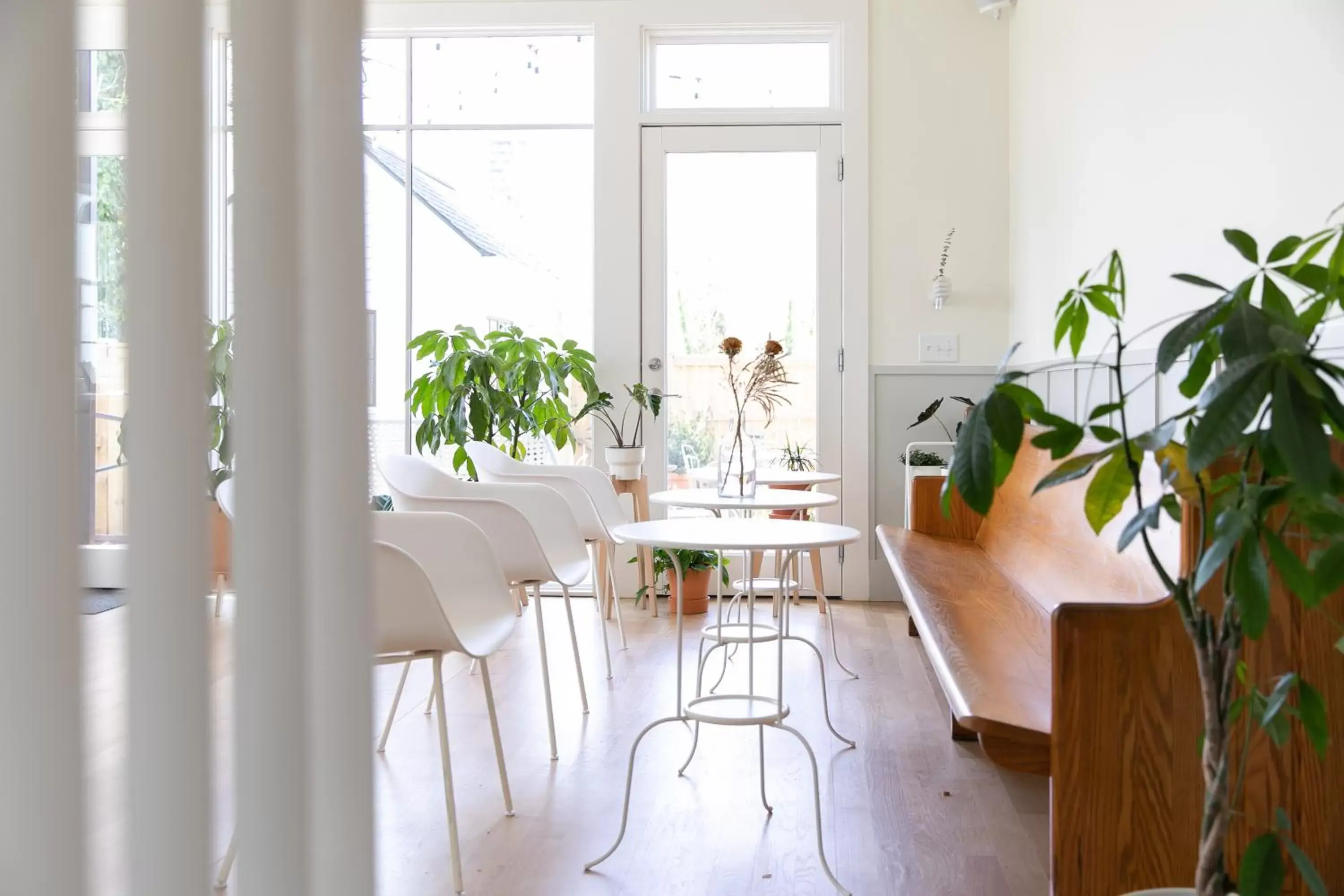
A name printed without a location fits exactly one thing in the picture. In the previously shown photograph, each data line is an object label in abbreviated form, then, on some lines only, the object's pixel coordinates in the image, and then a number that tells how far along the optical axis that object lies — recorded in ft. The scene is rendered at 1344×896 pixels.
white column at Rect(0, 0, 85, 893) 1.93
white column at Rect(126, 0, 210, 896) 2.18
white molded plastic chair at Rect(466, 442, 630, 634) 12.95
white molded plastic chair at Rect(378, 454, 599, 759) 9.49
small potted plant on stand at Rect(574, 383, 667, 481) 15.97
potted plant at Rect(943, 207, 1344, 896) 3.18
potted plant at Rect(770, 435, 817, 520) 17.26
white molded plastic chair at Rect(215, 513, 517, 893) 6.62
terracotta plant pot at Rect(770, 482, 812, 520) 16.78
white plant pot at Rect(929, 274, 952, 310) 16.80
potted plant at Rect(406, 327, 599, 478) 16.12
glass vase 11.10
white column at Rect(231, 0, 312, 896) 2.47
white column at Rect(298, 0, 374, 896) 2.59
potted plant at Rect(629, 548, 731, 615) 15.97
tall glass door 17.43
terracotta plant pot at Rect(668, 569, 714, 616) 16.07
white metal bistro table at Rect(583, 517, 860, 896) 7.47
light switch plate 17.10
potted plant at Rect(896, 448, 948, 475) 15.48
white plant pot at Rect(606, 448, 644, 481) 15.94
